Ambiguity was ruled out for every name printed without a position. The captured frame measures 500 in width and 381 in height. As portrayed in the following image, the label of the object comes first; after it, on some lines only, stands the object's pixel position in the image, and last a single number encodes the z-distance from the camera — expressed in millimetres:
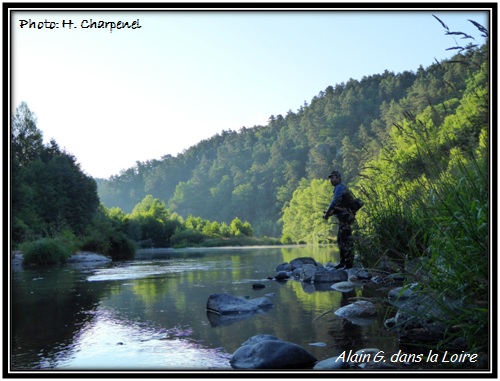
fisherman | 8836
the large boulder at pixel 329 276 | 8750
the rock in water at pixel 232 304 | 5555
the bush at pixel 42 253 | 17438
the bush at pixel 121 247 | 26120
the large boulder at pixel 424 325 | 3191
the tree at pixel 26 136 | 29266
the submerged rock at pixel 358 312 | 4781
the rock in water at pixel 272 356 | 3252
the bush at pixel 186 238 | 50603
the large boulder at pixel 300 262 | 11828
